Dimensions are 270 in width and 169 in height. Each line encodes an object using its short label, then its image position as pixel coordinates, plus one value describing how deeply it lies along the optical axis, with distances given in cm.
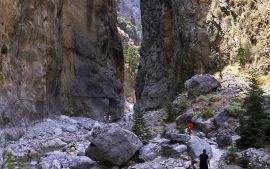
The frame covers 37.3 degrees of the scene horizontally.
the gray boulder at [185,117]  3005
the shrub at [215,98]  3209
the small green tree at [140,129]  2515
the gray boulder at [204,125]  2639
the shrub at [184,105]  3394
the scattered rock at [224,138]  2148
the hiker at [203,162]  1641
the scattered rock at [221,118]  2620
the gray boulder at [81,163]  2202
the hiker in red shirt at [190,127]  2551
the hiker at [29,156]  2567
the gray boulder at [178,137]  2233
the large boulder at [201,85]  3562
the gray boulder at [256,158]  1684
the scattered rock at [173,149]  2116
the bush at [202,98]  3303
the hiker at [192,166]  1783
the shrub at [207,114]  2880
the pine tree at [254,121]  1905
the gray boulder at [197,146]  2003
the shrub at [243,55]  3578
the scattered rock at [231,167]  1774
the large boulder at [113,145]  2155
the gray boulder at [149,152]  2160
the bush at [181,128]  2598
